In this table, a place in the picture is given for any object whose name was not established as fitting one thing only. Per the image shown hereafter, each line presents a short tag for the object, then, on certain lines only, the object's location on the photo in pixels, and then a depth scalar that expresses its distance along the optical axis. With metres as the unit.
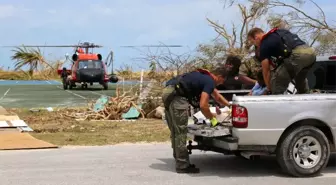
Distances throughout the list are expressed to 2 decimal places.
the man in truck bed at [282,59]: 7.73
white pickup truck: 7.25
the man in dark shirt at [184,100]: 7.64
